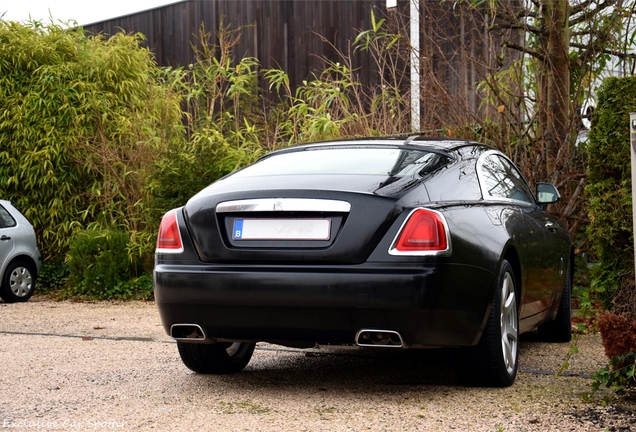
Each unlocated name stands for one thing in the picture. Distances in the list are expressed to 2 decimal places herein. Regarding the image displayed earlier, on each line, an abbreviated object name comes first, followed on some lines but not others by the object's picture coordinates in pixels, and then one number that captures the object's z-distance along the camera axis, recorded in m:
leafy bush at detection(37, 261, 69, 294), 12.59
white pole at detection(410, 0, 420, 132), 10.10
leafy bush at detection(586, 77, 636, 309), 6.23
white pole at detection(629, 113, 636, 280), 4.57
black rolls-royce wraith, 4.41
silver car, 11.38
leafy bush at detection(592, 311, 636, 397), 4.46
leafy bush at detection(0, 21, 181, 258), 12.77
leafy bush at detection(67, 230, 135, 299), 11.30
